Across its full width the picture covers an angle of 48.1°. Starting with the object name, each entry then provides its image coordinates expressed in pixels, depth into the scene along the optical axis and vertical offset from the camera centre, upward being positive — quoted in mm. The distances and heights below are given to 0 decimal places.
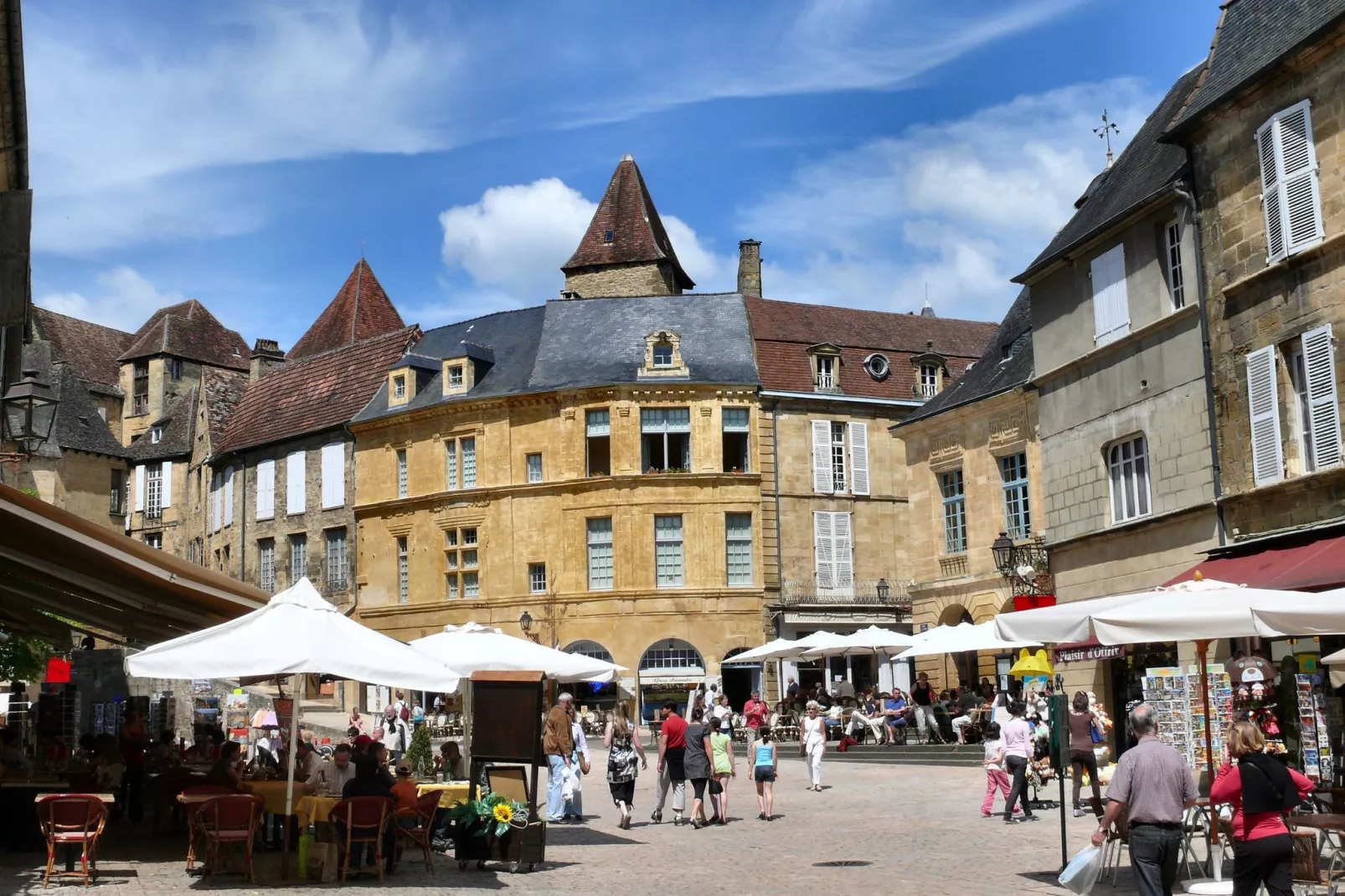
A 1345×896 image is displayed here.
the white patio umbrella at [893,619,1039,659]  24516 +340
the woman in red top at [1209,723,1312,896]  8289 -972
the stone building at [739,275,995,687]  38875 +4702
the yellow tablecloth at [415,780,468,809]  14734 -1165
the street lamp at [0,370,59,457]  15320 +2849
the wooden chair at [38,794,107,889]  11641 -1065
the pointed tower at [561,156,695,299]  49188 +13660
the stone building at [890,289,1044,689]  30266 +3636
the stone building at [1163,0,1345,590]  16281 +4274
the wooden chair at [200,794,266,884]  11797 -1108
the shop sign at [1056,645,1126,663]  20281 +46
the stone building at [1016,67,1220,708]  18984 +3587
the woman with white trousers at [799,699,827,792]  20828 -1121
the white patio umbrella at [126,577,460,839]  11586 +206
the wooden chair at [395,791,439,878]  13000 -1276
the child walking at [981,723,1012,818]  16844 -1280
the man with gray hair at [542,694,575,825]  17547 -930
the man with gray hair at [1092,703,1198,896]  8672 -875
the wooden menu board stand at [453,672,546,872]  13406 -566
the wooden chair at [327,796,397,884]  12008 -1129
